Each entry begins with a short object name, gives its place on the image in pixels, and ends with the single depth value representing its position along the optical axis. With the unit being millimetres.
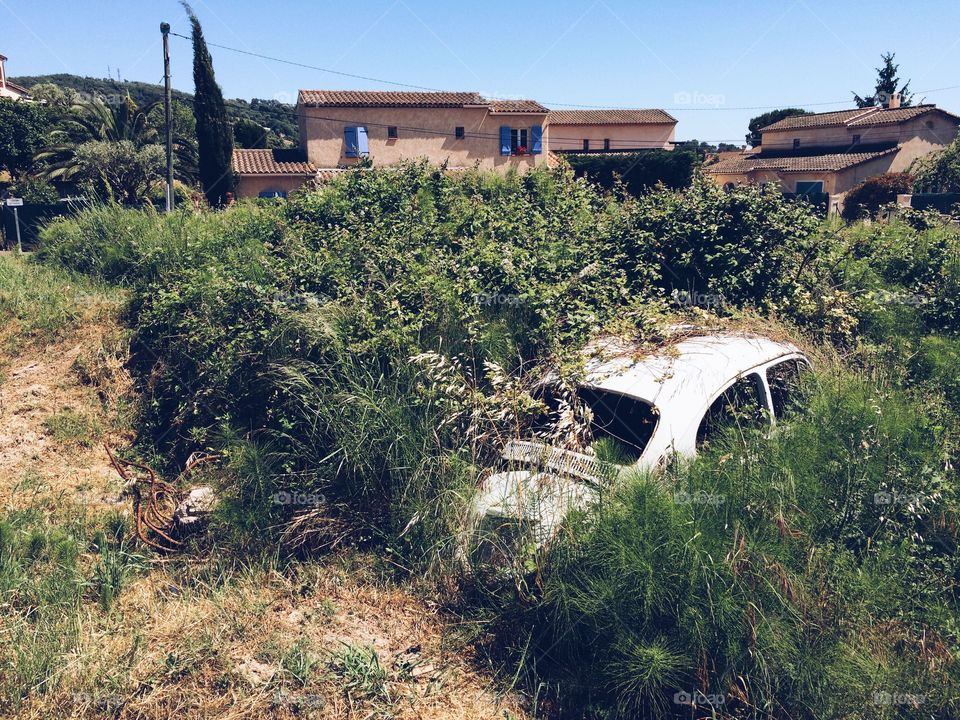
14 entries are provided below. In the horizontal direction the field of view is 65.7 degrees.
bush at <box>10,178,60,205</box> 28172
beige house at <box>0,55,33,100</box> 57656
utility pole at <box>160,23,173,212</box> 22500
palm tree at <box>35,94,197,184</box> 31734
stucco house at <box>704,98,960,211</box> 42938
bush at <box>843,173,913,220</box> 30688
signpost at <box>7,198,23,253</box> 20562
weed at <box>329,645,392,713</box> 4164
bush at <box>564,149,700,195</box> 35344
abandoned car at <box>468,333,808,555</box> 4723
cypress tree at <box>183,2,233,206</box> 32094
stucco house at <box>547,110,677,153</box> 52219
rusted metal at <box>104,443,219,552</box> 6047
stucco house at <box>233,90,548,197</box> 35969
